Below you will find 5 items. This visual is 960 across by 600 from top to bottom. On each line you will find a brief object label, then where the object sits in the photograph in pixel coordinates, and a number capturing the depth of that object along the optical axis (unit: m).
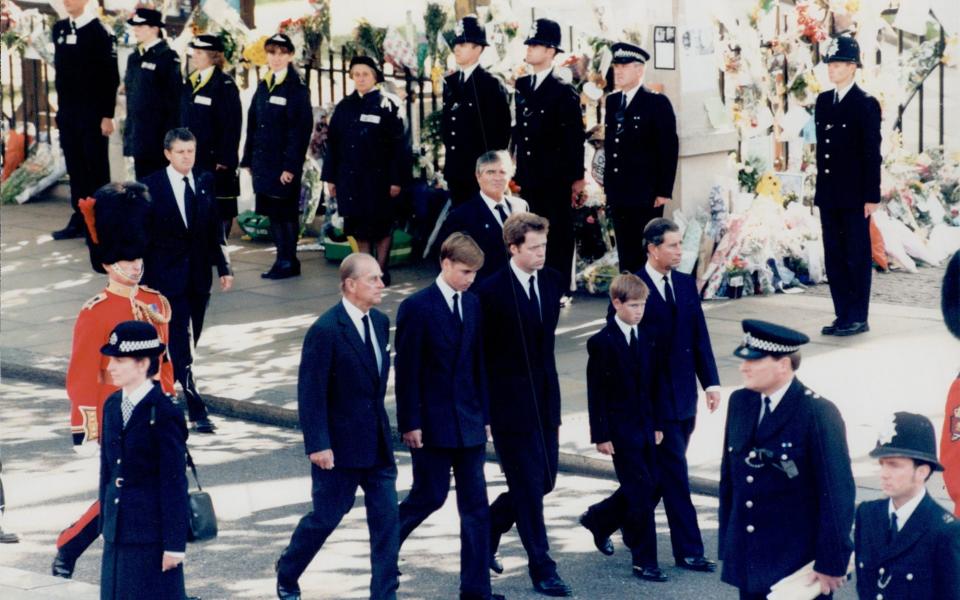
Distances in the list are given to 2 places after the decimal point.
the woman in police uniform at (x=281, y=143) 16.50
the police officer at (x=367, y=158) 15.83
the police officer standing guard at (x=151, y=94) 17.09
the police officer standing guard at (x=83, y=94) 17.67
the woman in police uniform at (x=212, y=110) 16.64
